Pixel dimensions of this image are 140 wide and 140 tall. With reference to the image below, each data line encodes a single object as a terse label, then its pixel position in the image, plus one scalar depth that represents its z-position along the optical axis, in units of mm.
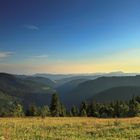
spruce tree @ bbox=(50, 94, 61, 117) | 56221
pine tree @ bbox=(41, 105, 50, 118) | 65371
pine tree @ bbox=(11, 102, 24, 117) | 60663
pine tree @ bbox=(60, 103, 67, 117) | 61992
